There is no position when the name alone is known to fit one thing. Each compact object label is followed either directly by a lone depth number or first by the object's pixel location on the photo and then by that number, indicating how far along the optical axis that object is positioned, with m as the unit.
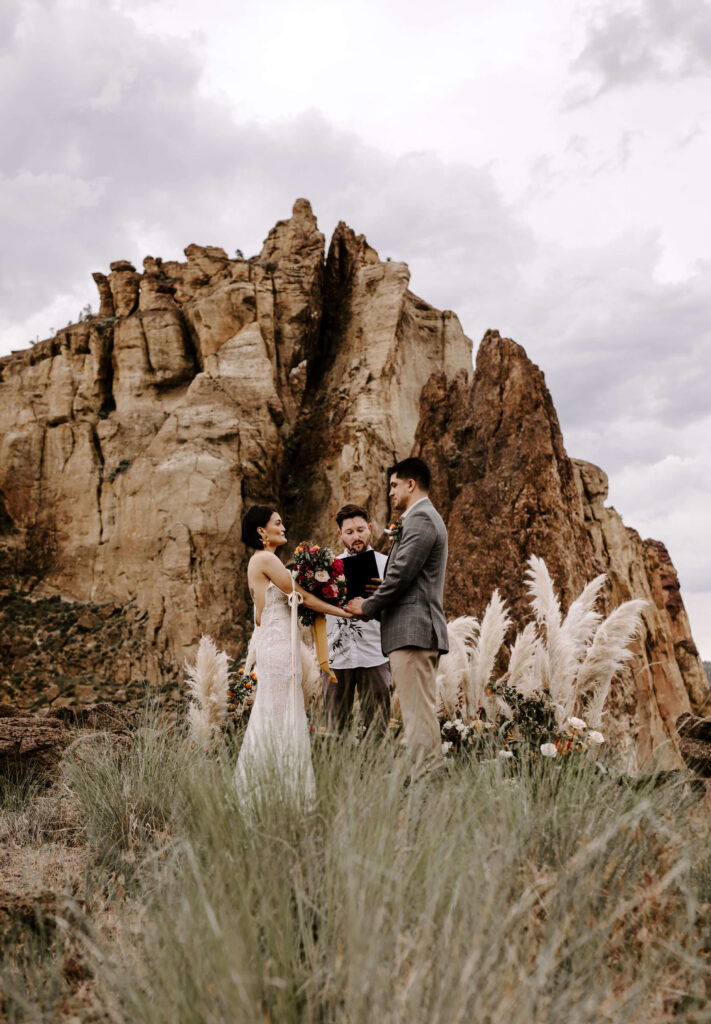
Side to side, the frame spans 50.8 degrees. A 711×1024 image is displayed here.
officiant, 5.91
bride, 5.50
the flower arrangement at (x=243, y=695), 6.56
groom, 5.04
